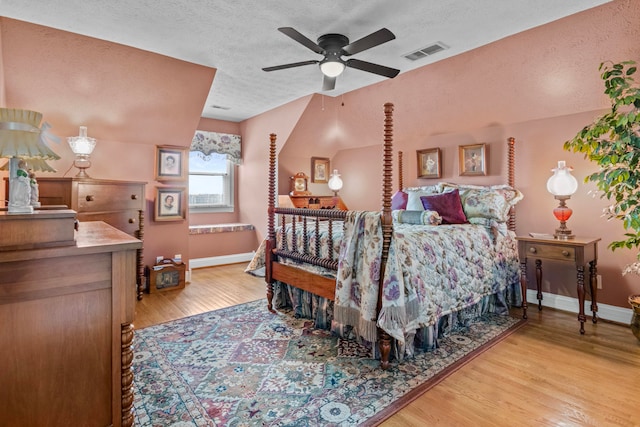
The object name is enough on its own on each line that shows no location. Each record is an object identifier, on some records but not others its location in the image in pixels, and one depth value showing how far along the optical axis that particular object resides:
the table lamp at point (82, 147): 3.23
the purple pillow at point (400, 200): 3.93
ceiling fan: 2.53
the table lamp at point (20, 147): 1.11
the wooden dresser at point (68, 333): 1.03
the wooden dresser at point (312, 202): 5.20
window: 5.56
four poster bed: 2.14
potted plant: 2.09
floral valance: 5.39
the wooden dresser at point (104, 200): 3.01
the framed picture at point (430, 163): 4.16
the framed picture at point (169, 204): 4.13
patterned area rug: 1.71
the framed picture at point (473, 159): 3.73
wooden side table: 2.70
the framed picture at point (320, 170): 5.56
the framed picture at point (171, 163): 4.16
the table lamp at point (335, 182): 5.36
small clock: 5.20
